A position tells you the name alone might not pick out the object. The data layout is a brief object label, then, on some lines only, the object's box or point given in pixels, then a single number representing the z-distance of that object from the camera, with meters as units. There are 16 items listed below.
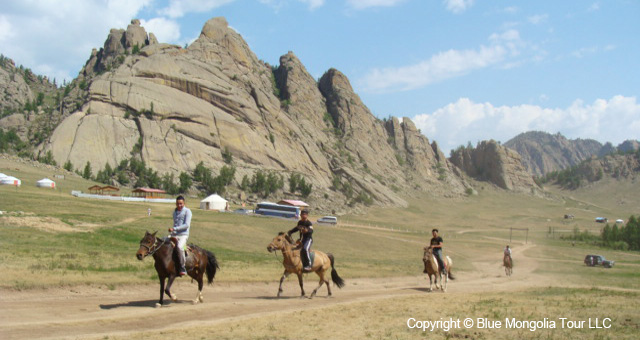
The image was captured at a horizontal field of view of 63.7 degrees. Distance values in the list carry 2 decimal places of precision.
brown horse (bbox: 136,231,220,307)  17.21
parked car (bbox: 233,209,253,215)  100.81
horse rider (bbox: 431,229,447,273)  26.19
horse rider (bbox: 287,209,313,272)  21.27
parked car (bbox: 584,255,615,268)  65.06
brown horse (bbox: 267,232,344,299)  20.91
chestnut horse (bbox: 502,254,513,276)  44.68
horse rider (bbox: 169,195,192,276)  18.02
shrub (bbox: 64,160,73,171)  132.02
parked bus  103.75
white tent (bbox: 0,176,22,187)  86.31
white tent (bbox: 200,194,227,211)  106.56
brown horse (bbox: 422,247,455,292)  26.11
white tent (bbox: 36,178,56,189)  95.88
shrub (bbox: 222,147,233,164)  165.88
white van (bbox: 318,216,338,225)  102.32
